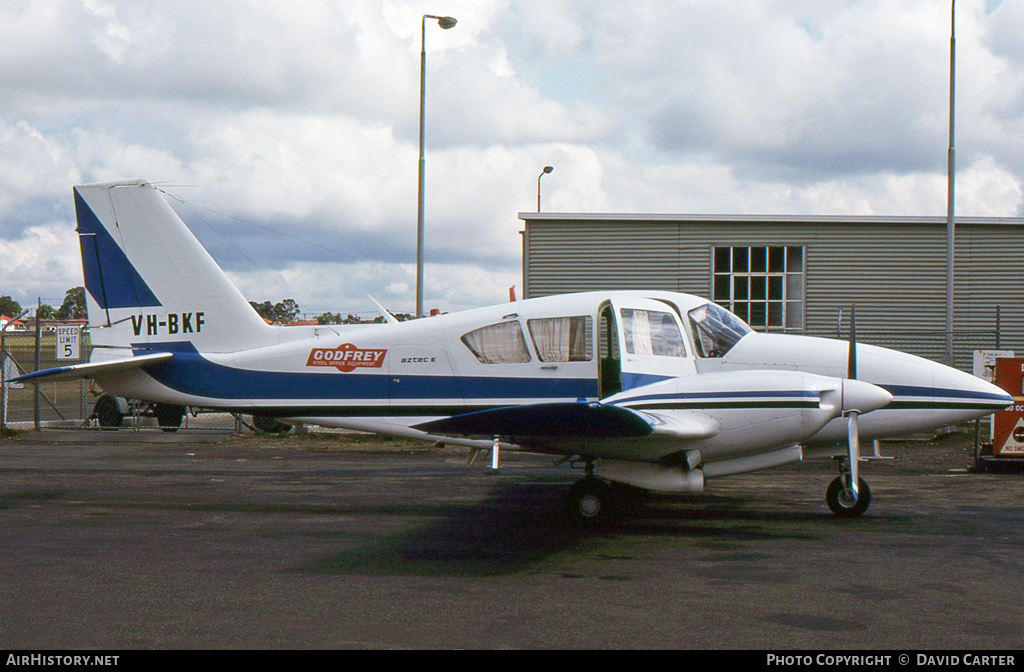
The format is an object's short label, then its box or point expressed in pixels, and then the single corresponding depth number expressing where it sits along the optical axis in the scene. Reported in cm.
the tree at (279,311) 5024
